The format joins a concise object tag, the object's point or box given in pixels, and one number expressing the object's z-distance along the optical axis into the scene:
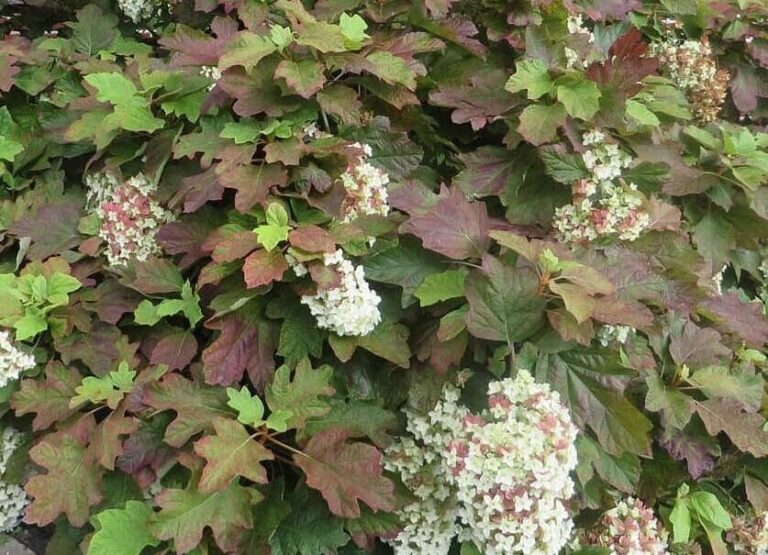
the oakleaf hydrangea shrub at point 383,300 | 1.27
